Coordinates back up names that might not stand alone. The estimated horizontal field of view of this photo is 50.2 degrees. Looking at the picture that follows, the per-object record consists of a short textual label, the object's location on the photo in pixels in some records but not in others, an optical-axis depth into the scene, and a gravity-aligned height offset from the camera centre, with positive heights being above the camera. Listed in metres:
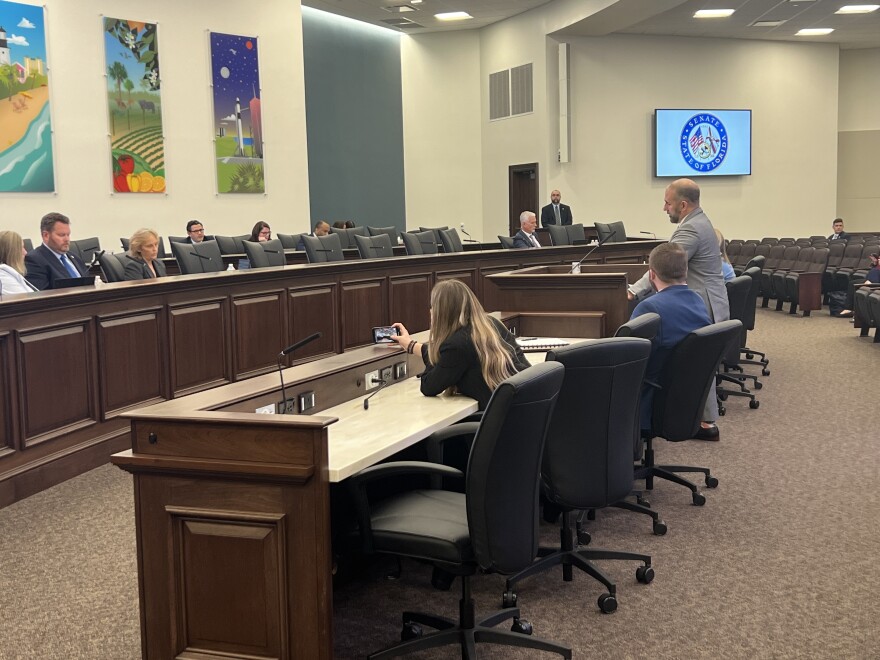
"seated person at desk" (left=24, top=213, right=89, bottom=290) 6.14 -0.13
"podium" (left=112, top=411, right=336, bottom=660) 2.40 -0.79
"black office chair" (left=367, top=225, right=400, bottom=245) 12.22 -0.03
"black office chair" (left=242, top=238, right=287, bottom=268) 7.95 -0.19
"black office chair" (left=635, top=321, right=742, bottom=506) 4.00 -0.68
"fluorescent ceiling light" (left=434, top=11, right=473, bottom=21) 15.90 +3.60
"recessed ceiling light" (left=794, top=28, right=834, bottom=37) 16.55 +3.33
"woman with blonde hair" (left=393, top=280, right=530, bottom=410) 3.37 -0.43
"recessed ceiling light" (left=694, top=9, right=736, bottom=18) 14.85 +3.33
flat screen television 16.47 +1.43
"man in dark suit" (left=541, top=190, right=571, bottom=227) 14.31 +0.22
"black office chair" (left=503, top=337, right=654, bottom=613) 3.06 -0.67
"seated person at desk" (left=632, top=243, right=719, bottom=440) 4.22 -0.39
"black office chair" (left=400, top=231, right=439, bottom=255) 9.98 -0.14
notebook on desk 4.69 -0.60
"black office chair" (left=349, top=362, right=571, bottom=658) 2.49 -0.79
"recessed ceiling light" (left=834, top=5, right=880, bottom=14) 14.80 +3.34
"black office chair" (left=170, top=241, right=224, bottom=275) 7.40 -0.20
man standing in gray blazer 5.34 -0.13
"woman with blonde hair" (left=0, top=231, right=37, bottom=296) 5.36 -0.16
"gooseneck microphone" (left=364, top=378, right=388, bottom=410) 3.36 -0.61
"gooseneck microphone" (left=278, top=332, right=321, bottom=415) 2.70 -0.46
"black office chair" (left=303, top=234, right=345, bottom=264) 8.55 -0.16
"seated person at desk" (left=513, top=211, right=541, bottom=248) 10.35 -0.07
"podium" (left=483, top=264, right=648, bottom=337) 5.43 -0.39
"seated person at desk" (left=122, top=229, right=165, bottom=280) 6.68 -0.15
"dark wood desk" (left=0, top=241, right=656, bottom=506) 4.55 -0.65
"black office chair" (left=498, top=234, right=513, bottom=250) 10.06 -0.16
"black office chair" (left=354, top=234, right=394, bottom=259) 9.30 -0.16
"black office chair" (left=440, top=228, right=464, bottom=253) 10.67 -0.14
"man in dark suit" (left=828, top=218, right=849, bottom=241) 15.30 -0.17
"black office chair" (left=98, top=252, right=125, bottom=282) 6.57 -0.22
